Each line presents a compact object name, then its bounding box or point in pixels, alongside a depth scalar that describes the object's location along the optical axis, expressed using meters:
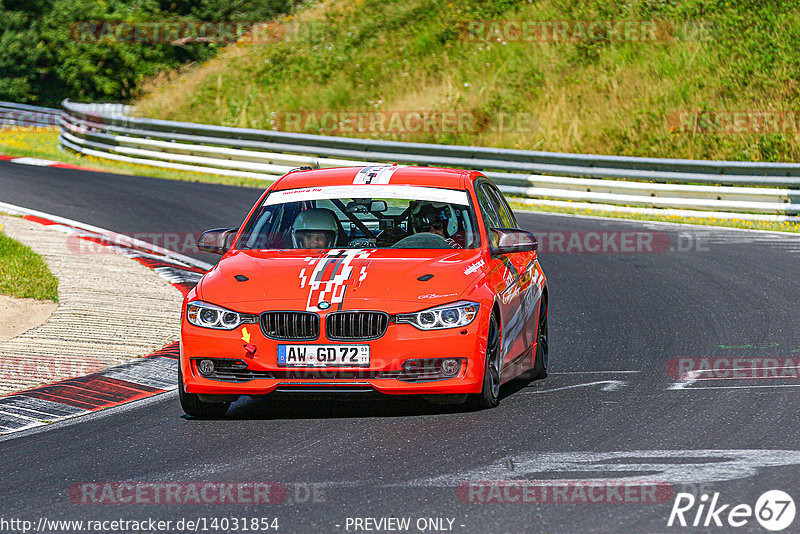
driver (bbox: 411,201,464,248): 17.98
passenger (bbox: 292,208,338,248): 17.48
